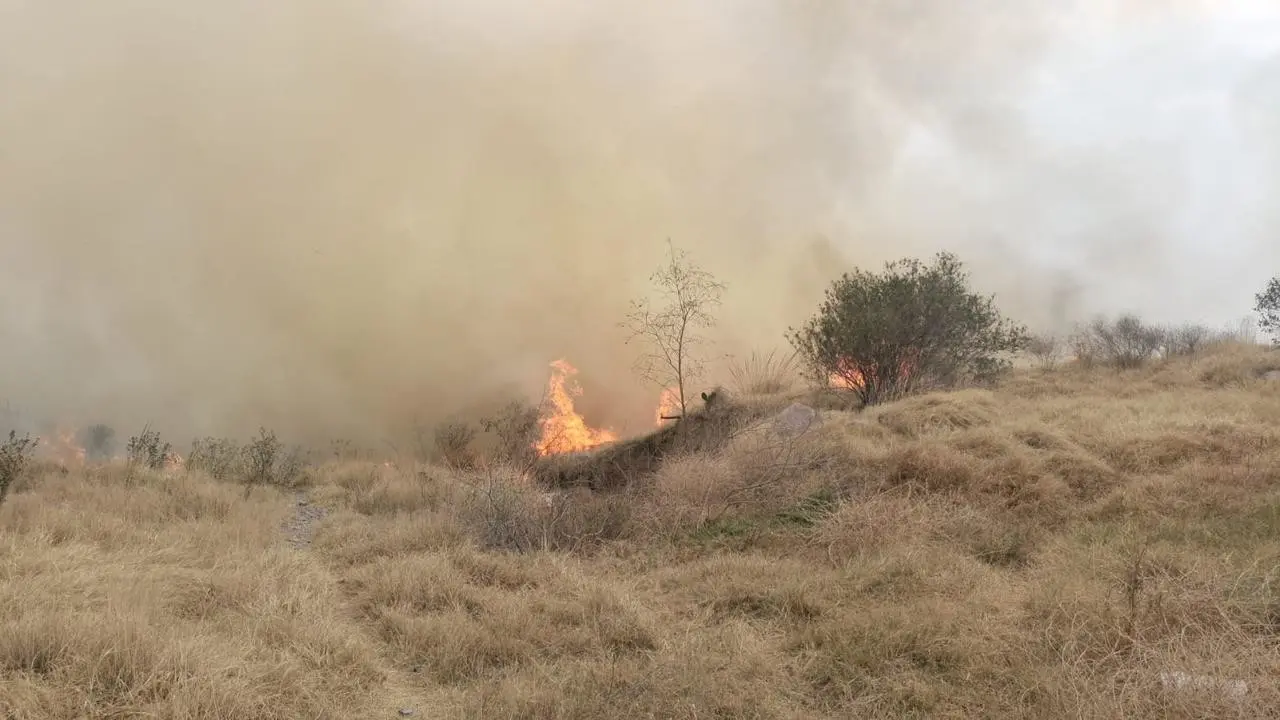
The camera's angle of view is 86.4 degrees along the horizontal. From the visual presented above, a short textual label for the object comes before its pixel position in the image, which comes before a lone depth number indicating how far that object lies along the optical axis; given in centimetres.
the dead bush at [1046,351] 2264
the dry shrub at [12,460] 755
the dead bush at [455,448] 1203
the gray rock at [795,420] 1043
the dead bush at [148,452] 1105
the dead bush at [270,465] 1192
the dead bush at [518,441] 1075
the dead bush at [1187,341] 2069
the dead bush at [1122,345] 2002
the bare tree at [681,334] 1498
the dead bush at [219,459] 1172
